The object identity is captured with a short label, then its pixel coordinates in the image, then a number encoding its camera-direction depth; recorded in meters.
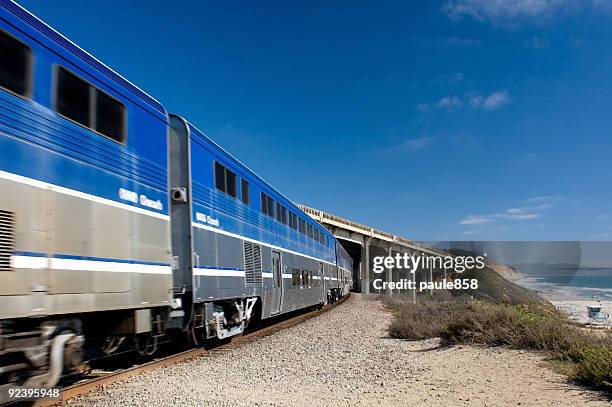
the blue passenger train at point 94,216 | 5.44
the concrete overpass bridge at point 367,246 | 55.09
